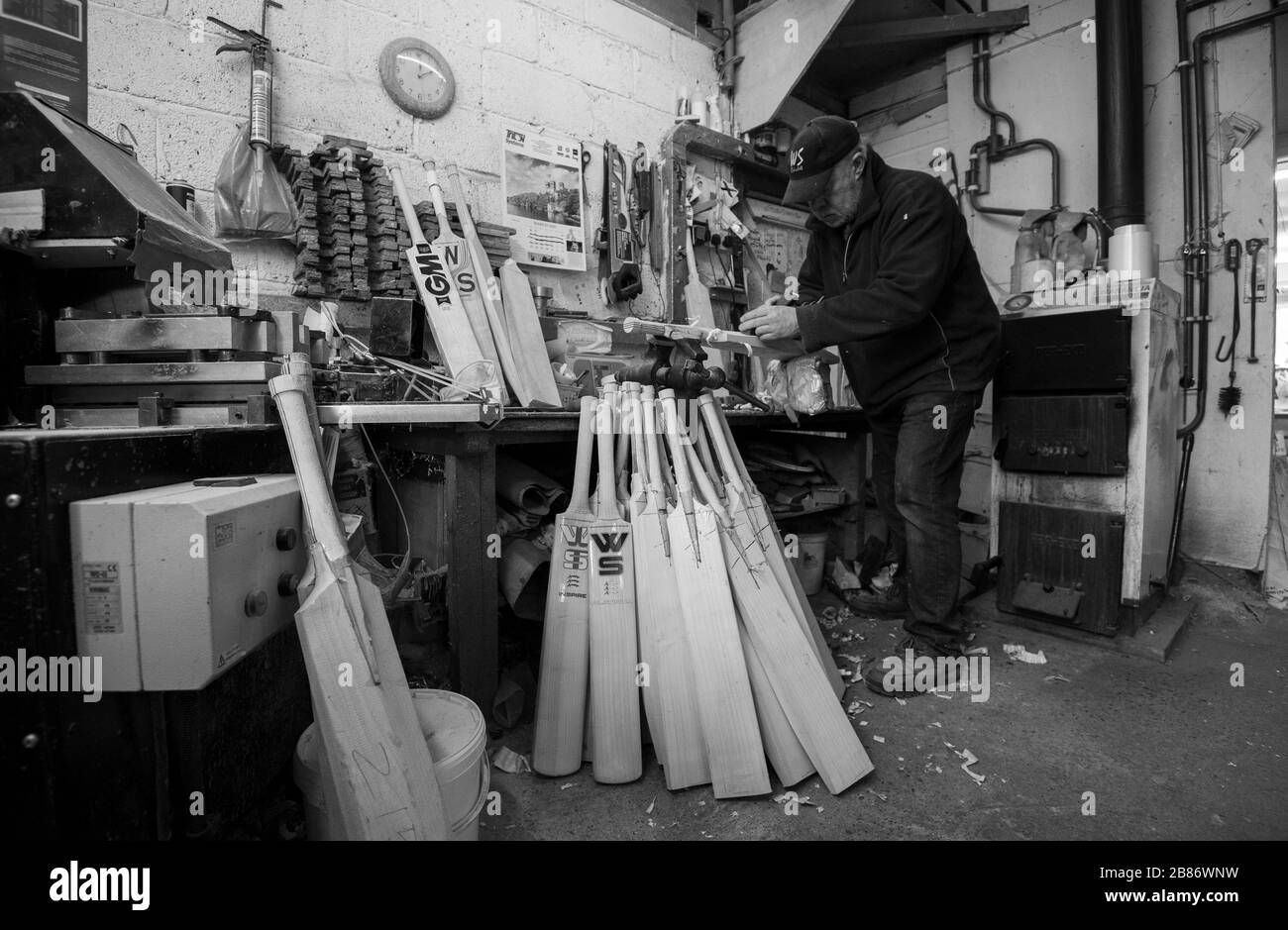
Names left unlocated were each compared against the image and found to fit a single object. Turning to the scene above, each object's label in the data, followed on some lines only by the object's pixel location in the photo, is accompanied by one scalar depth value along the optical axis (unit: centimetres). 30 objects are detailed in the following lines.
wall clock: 238
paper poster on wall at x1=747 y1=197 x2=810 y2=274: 373
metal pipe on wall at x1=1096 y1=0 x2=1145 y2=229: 278
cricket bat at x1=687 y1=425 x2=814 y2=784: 146
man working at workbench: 189
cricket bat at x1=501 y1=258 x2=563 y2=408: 197
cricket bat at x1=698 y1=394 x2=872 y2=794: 144
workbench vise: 180
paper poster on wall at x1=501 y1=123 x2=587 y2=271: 271
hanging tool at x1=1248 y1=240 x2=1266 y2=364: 264
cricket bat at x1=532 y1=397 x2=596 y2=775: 152
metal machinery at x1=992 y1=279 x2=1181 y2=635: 215
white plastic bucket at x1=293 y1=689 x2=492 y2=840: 103
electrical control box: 83
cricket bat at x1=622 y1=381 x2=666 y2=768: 151
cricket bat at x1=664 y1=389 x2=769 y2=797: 142
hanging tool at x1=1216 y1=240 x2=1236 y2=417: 268
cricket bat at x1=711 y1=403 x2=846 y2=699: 172
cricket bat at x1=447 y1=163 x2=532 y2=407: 191
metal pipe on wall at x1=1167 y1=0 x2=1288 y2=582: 276
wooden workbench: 154
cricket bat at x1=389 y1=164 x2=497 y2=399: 184
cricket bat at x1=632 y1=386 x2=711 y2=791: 146
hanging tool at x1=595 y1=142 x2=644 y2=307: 291
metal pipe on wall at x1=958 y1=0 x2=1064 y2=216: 340
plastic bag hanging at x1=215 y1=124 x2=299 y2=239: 201
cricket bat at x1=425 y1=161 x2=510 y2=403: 193
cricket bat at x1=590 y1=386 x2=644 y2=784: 149
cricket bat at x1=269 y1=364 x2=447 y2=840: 94
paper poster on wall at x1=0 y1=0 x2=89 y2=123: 174
